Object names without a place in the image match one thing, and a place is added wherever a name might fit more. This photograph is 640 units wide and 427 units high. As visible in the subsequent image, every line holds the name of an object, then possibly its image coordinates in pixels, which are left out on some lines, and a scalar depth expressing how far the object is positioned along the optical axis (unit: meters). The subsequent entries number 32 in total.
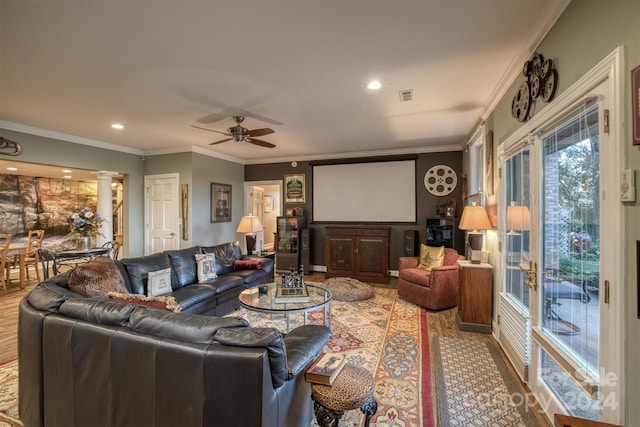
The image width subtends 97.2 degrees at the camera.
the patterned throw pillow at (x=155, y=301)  1.97
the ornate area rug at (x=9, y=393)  1.88
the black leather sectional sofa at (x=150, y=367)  1.19
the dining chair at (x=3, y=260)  4.75
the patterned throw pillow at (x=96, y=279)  2.36
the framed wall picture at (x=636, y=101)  1.12
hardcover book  1.46
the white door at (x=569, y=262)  1.30
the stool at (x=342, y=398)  1.41
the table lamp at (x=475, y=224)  3.27
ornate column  5.37
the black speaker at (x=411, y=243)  5.54
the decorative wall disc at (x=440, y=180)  5.60
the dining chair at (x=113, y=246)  5.04
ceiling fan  3.64
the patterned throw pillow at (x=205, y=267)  3.82
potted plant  4.25
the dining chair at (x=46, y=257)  3.93
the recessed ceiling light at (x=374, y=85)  2.83
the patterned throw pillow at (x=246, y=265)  4.43
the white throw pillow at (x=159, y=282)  3.18
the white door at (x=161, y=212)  5.71
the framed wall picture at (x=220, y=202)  6.17
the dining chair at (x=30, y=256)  5.34
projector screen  5.91
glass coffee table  2.65
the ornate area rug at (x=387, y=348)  1.94
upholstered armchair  3.89
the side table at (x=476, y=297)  3.21
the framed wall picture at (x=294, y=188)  6.73
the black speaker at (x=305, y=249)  6.32
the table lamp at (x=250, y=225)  4.95
